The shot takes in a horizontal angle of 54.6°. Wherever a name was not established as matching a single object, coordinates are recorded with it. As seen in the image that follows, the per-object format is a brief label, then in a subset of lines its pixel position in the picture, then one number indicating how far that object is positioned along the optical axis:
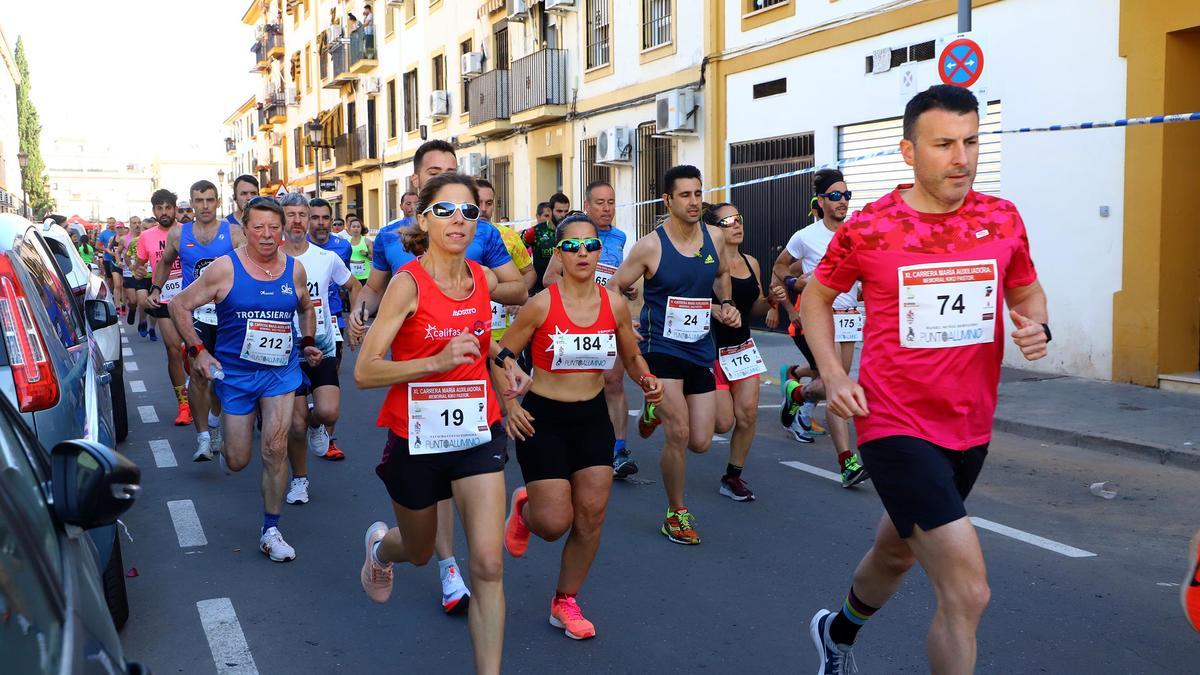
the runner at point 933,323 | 3.42
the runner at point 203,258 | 8.41
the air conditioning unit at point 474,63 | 28.03
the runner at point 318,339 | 6.95
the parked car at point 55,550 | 1.84
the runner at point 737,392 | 6.91
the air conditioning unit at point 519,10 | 25.06
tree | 76.75
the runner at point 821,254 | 7.89
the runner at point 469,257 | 5.14
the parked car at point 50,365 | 4.02
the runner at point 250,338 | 6.14
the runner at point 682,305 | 6.34
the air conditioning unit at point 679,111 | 18.83
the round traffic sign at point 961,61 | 11.01
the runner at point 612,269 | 7.75
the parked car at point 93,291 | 8.82
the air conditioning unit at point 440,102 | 30.75
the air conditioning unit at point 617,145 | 20.95
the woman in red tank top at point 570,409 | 4.62
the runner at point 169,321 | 10.16
